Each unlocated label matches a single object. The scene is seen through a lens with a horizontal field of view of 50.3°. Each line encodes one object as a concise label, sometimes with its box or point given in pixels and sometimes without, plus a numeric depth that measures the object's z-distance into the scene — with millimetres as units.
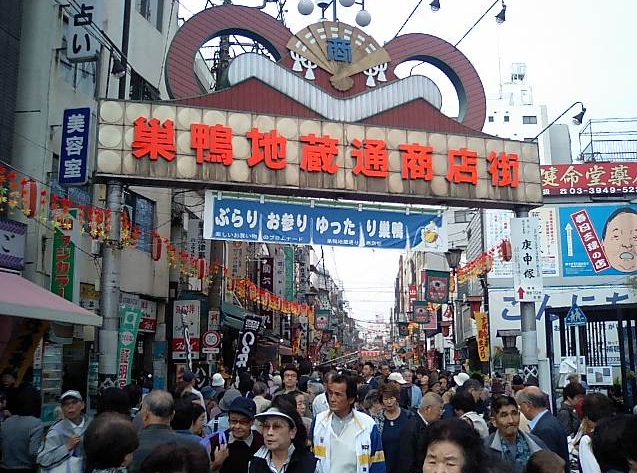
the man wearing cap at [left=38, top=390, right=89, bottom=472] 6332
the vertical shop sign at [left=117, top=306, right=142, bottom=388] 14727
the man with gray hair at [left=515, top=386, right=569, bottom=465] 6539
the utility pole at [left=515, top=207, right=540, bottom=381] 16953
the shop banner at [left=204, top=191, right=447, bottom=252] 15945
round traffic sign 20484
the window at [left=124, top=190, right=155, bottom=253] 20469
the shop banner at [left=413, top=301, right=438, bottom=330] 38562
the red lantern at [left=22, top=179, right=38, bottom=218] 12898
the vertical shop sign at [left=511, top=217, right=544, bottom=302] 17266
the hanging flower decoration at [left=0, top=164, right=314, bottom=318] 12977
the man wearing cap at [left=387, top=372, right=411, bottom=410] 12344
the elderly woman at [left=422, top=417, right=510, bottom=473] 3039
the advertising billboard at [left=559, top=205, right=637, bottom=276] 30922
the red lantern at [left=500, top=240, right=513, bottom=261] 19219
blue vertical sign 14477
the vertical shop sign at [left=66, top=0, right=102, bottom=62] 15562
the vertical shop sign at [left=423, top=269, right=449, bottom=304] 26094
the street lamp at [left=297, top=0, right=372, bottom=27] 17875
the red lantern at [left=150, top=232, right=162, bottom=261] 20641
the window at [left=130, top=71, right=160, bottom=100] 20547
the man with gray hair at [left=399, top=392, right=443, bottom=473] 7137
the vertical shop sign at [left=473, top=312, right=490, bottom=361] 28859
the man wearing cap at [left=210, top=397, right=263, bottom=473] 5277
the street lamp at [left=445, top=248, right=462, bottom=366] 20828
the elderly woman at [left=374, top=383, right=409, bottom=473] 7238
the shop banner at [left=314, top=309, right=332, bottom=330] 58550
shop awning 10570
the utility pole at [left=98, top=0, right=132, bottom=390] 13930
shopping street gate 15570
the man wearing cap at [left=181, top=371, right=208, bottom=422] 9881
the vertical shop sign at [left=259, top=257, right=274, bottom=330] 36500
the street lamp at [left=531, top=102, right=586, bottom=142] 19777
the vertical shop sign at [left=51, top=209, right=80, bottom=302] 14789
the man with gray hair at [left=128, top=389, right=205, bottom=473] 4949
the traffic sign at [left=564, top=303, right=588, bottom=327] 15164
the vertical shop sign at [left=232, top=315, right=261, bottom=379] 17734
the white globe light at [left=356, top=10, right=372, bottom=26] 18328
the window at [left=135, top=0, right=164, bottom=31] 21422
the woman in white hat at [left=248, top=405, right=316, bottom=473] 4629
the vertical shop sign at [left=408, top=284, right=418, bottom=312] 61291
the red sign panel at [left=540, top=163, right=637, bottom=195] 31425
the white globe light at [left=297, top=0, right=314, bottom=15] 17828
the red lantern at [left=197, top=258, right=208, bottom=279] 21534
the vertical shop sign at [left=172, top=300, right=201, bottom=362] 19875
